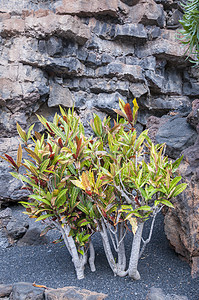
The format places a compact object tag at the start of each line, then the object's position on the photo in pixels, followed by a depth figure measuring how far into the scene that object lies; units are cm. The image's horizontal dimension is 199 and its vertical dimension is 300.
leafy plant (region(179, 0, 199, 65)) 360
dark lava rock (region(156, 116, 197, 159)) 370
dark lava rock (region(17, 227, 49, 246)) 395
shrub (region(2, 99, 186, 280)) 236
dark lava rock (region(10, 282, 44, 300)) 231
